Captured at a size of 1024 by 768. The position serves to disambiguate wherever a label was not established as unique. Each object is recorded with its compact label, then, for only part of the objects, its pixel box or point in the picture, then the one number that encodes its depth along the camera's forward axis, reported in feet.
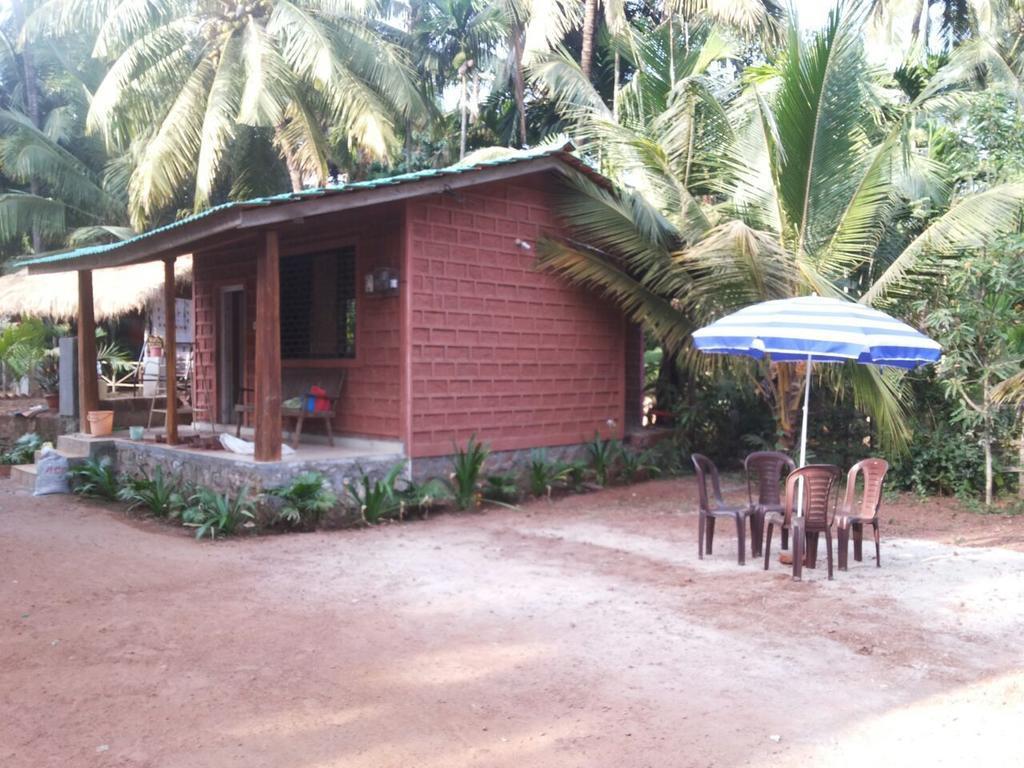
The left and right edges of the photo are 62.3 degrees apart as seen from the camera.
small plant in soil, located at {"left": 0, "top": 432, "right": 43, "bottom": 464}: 38.99
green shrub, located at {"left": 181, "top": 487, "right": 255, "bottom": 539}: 24.12
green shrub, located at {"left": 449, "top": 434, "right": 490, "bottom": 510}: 28.99
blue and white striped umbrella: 17.98
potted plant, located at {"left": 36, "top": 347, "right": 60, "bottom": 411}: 40.96
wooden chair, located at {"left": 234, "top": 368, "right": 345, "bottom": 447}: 30.66
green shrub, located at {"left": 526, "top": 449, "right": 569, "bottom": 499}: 31.65
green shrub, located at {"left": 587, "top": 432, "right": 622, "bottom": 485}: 34.68
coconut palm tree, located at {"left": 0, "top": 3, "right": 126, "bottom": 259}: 65.26
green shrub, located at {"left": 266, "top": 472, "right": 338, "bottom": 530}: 25.07
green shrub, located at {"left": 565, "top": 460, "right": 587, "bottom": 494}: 32.91
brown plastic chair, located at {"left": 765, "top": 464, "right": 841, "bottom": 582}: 18.94
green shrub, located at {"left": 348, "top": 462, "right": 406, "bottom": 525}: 26.27
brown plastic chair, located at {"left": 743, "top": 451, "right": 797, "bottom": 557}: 21.57
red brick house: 26.68
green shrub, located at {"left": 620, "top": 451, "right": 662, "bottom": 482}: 35.35
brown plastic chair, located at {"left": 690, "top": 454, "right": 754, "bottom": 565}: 20.57
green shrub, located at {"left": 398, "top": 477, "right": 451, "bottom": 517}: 27.30
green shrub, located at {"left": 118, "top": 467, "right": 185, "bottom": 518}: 26.99
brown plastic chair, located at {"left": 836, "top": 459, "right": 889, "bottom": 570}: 20.10
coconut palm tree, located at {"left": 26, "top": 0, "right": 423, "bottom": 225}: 49.06
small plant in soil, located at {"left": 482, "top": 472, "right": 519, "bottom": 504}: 29.99
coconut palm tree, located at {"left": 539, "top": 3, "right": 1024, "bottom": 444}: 28.02
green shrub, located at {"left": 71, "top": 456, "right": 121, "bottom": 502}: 30.27
